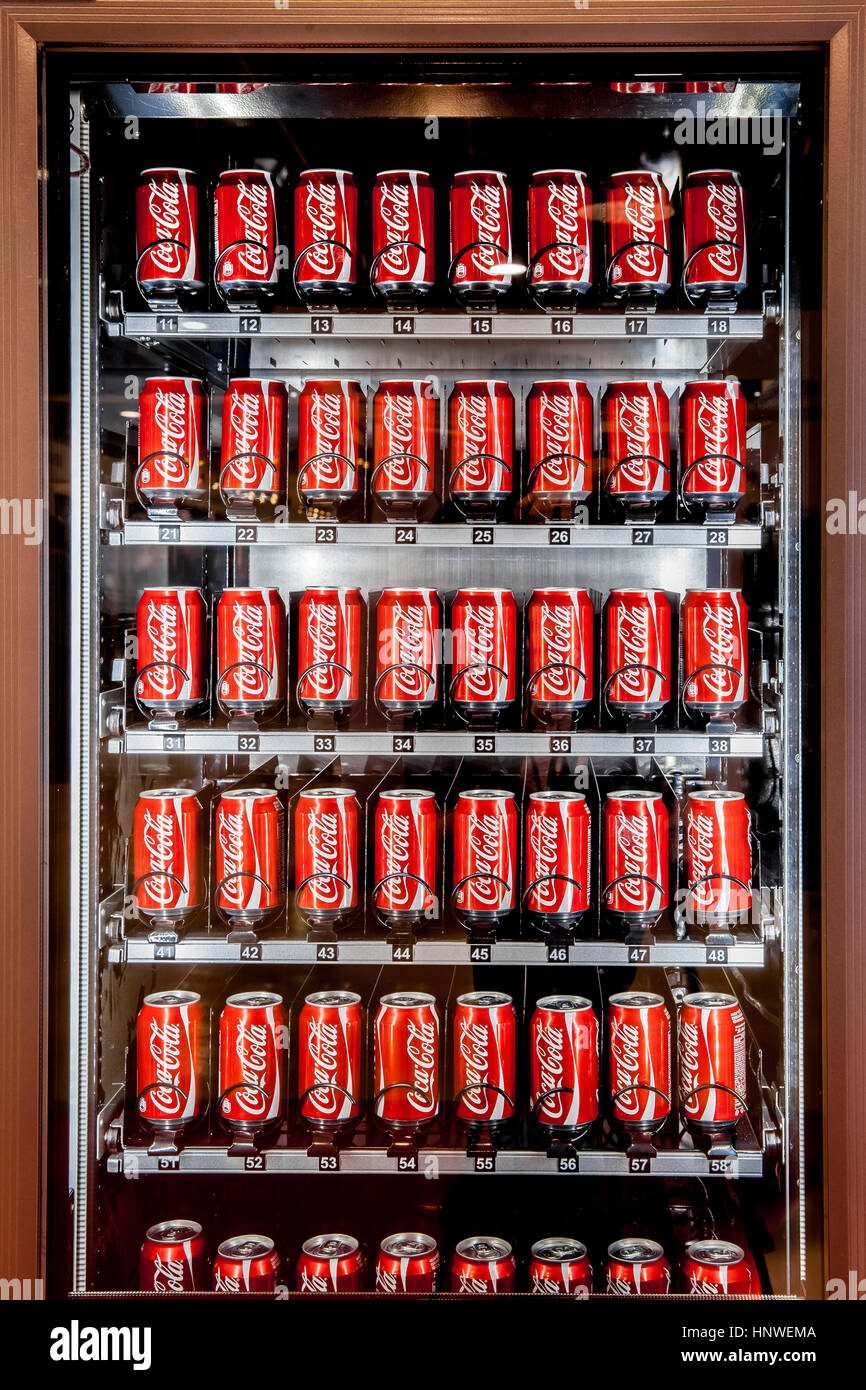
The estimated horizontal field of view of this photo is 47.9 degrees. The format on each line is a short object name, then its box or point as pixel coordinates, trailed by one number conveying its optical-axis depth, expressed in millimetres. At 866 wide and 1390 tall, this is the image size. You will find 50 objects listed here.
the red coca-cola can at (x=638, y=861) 1566
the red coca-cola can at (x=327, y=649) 1580
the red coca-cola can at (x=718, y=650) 1562
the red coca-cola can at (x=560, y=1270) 1559
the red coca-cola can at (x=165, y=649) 1580
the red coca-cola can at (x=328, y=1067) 1567
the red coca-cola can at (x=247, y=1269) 1568
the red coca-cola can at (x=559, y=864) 1561
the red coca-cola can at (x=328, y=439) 1571
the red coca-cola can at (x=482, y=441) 1571
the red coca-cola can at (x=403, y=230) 1572
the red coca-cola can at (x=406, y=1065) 1555
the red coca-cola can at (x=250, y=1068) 1565
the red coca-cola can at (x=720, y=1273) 1548
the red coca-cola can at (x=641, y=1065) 1554
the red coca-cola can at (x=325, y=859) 1572
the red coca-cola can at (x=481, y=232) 1573
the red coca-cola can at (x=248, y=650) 1584
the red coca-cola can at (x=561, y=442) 1565
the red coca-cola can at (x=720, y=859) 1561
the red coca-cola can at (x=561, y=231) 1568
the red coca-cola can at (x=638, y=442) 1567
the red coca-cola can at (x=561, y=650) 1566
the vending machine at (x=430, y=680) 1441
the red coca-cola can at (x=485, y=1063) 1553
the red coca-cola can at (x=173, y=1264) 1581
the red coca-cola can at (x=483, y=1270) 1538
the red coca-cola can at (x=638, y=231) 1566
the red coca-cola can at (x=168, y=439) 1578
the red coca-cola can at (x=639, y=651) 1566
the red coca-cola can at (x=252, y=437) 1582
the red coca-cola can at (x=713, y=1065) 1539
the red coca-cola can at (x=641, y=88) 1402
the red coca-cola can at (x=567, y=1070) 1544
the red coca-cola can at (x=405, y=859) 1562
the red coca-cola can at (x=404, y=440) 1566
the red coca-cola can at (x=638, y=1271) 1565
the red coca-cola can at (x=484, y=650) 1564
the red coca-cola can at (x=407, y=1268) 1551
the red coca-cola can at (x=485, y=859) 1555
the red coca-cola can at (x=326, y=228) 1578
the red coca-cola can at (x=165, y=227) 1586
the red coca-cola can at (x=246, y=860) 1577
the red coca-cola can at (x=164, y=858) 1576
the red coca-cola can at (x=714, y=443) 1563
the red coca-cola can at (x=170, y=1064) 1562
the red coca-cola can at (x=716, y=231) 1562
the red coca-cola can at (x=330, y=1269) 1569
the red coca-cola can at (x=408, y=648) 1571
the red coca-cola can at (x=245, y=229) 1588
